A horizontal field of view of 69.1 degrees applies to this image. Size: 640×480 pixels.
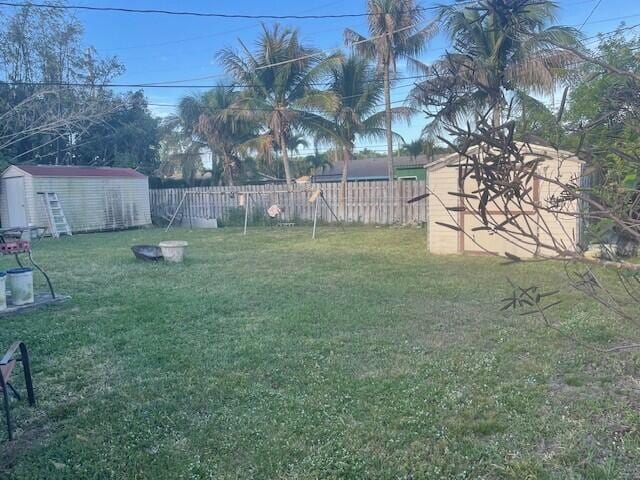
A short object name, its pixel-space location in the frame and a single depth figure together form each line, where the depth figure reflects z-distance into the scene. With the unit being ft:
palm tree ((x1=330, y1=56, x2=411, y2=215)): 55.88
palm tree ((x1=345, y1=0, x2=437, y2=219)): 49.90
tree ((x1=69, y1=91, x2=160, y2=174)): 65.51
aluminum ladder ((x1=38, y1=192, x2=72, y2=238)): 47.19
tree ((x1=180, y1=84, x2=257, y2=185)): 63.05
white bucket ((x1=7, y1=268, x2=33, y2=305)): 17.49
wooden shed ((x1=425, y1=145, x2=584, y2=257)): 24.82
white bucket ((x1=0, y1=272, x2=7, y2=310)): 16.80
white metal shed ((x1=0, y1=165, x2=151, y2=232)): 47.75
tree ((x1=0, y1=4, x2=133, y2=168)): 54.65
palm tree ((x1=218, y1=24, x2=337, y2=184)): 56.08
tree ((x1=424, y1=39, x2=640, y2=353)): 4.32
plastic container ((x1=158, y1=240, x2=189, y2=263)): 27.32
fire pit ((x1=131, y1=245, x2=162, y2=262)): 28.30
